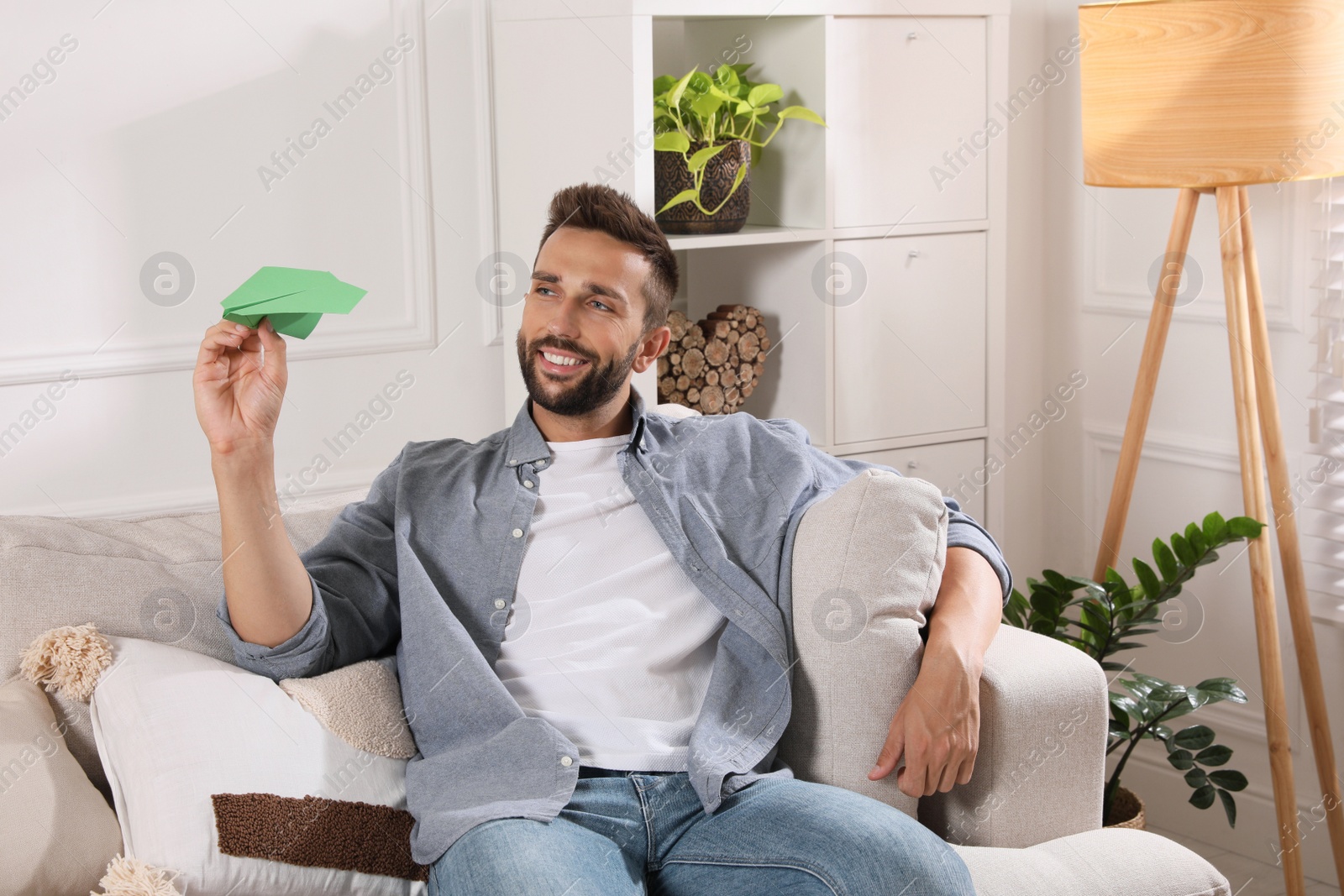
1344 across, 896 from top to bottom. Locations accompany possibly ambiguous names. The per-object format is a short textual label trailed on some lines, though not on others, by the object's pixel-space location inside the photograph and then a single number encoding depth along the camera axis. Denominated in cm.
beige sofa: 155
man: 144
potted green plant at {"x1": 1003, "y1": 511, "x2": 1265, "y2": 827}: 218
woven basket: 227
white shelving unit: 244
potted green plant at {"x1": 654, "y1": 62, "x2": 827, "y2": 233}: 239
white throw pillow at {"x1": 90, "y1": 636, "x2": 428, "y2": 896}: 136
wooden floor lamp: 201
